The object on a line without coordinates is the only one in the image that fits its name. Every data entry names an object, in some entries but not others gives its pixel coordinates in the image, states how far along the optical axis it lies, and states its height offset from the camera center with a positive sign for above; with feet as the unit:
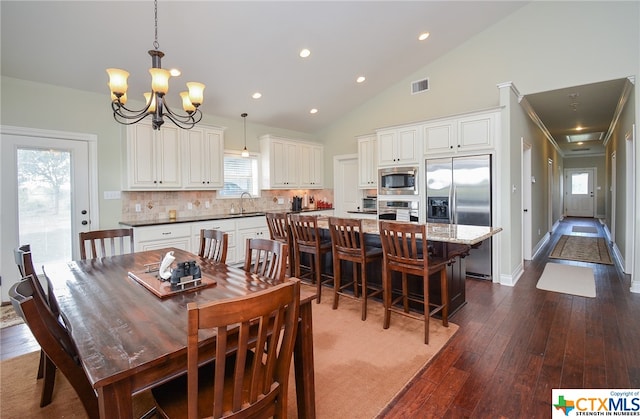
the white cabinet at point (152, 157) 13.89 +2.45
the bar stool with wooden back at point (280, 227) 12.27 -0.85
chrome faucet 19.34 +0.38
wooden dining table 3.39 -1.68
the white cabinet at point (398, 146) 16.58 +3.40
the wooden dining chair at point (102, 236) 9.04 -0.82
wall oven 16.84 -0.26
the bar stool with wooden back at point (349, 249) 10.09 -1.50
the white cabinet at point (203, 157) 15.74 +2.73
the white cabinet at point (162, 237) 13.25 -1.30
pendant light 17.19 +4.59
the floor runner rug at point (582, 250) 17.90 -3.10
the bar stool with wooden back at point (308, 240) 11.25 -1.31
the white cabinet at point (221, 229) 15.05 -1.17
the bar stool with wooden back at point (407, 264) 8.57 -1.76
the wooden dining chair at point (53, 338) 3.83 -1.83
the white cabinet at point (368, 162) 19.89 +2.96
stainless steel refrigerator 14.21 +0.48
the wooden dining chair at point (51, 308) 6.26 -2.04
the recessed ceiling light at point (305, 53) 13.96 +7.15
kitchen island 8.98 -1.52
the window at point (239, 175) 18.84 +2.09
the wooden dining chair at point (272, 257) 6.24 -1.08
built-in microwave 16.67 +1.43
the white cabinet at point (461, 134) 13.99 +3.48
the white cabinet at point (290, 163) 19.74 +3.04
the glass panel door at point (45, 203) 11.94 +0.28
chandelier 7.30 +3.05
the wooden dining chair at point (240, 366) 3.23 -1.97
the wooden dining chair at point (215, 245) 8.05 -1.07
